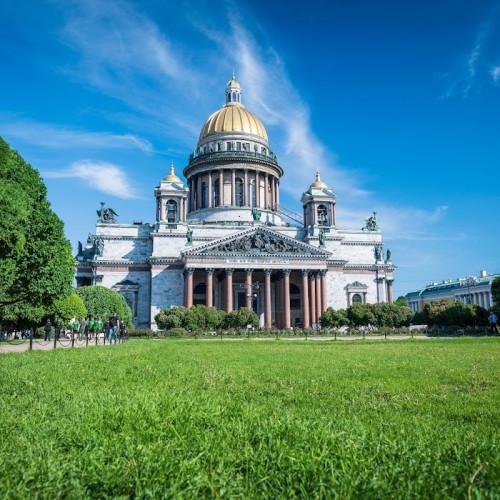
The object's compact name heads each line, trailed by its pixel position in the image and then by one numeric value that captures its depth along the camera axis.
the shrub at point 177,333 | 43.40
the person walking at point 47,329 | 32.25
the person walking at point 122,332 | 34.98
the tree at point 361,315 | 50.19
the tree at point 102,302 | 45.06
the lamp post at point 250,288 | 56.78
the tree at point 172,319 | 46.34
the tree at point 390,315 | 50.94
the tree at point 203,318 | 46.22
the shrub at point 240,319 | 47.59
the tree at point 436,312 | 51.22
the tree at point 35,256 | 20.61
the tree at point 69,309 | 37.91
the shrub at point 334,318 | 50.47
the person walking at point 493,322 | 36.01
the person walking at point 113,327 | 30.82
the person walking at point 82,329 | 35.86
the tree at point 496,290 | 49.80
